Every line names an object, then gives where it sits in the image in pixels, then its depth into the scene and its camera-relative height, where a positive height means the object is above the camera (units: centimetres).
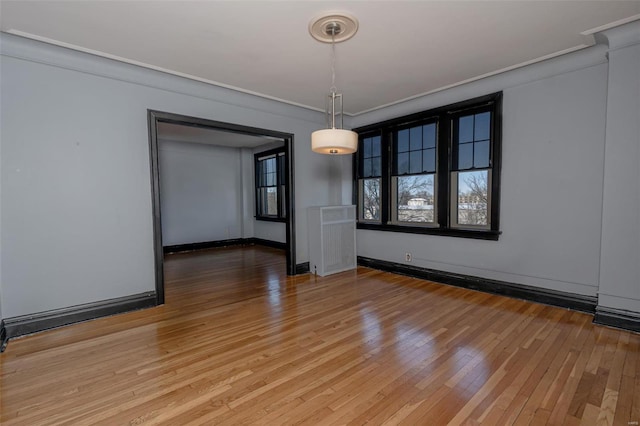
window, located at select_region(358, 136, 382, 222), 521 +30
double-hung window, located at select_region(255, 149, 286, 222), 714 +31
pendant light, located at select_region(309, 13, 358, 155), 234 +138
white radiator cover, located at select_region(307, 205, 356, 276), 480 -69
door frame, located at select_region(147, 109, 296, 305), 348 +61
